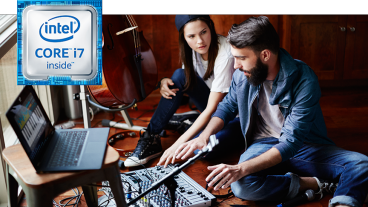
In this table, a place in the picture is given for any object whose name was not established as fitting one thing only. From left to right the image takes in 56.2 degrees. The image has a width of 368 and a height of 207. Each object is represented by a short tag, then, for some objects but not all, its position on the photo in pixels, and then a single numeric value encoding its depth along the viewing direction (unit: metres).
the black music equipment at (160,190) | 1.39
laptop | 0.94
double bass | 1.68
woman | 1.78
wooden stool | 0.92
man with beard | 1.38
